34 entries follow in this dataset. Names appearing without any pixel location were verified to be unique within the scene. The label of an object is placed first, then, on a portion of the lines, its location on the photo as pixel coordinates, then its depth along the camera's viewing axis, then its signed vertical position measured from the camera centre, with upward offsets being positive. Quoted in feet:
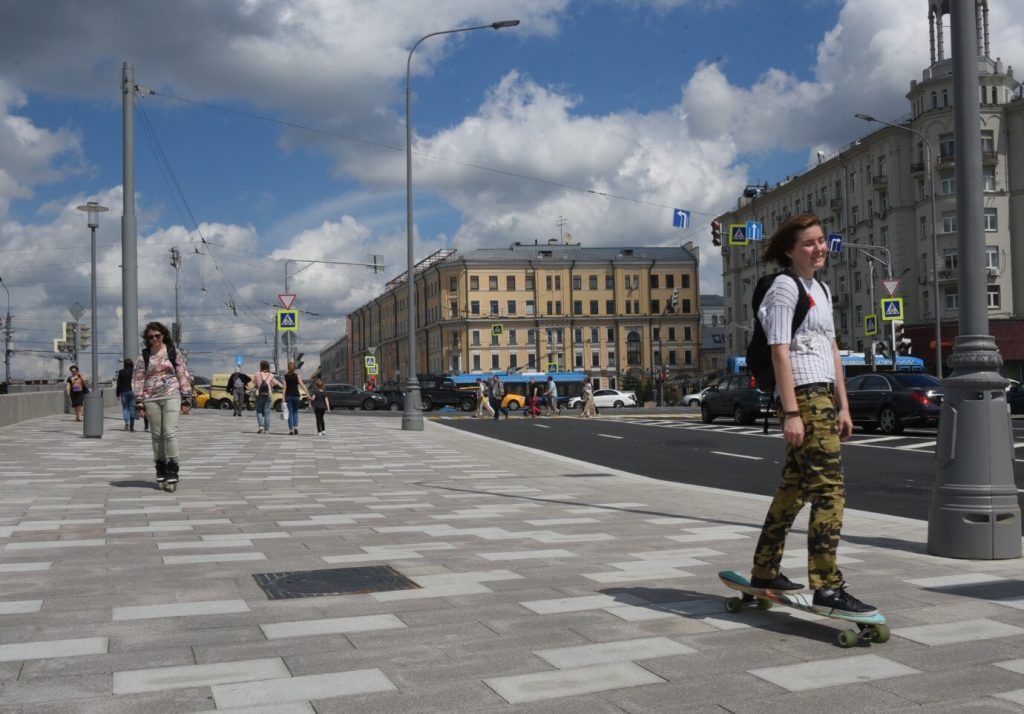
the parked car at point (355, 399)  186.50 -3.68
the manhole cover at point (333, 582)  18.16 -3.87
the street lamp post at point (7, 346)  235.40 +9.86
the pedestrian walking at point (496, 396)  127.03 -2.51
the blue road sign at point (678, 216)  107.34 +16.84
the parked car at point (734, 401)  101.50 -3.10
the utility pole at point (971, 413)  21.02 -1.02
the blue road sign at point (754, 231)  102.91 +14.69
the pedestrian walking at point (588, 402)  134.92 -3.76
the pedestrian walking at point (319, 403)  78.18 -1.77
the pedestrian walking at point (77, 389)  89.40 -0.32
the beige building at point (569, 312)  353.92 +22.96
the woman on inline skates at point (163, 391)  35.86 -0.26
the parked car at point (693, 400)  236.14 -6.63
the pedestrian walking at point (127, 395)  78.02 -0.84
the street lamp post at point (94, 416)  68.90 -2.14
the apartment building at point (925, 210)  190.39 +32.51
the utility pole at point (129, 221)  69.26 +11.42
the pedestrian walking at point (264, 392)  80.02 -0.85
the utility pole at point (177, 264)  192.54 +23.97
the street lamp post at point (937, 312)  113.10 +6.49
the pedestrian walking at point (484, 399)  128.09 -2.89
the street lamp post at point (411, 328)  88.33 +4.78
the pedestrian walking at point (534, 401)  143.13 -3.74
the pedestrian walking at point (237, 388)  126.62 -0.76
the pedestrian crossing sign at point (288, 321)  92.22 +5.59
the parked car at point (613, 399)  230.27 -5.85
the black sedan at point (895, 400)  75.72 -2.52
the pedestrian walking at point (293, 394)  78.23 -1.07
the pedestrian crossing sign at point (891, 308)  122.11 +7.29
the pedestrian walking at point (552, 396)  150.58 -3.20
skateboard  13.99 -3.56
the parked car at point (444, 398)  188.65 -3.83
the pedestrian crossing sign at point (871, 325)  139.74 +6.08
